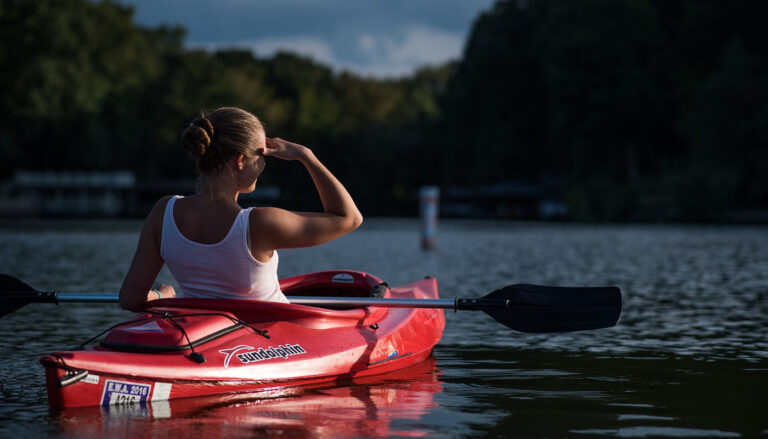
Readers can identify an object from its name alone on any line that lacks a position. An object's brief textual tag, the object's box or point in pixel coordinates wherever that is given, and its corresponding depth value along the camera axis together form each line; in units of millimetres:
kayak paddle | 7426
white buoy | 30859
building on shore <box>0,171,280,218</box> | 80375
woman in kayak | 5777
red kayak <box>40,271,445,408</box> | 5808
